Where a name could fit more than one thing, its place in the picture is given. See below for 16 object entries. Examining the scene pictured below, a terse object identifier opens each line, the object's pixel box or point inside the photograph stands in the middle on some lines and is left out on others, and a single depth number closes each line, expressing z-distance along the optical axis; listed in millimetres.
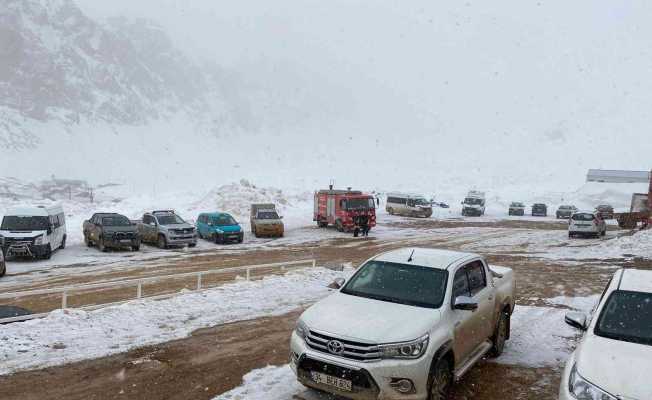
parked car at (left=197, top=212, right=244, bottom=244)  26781
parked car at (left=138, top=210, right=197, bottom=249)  24547
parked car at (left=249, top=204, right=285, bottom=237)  29250
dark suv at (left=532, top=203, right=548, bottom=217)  54678
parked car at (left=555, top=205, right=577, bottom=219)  50625
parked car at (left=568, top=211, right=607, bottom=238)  29812
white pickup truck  5711
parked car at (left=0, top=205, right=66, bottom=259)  20000
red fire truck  32000
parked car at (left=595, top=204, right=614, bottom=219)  38581
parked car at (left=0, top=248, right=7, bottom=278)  17064
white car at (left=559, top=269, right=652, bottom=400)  4707
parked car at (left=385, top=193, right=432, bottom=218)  46969
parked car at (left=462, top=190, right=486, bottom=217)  51312
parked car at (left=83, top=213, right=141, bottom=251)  23078
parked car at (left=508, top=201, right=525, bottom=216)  54719
